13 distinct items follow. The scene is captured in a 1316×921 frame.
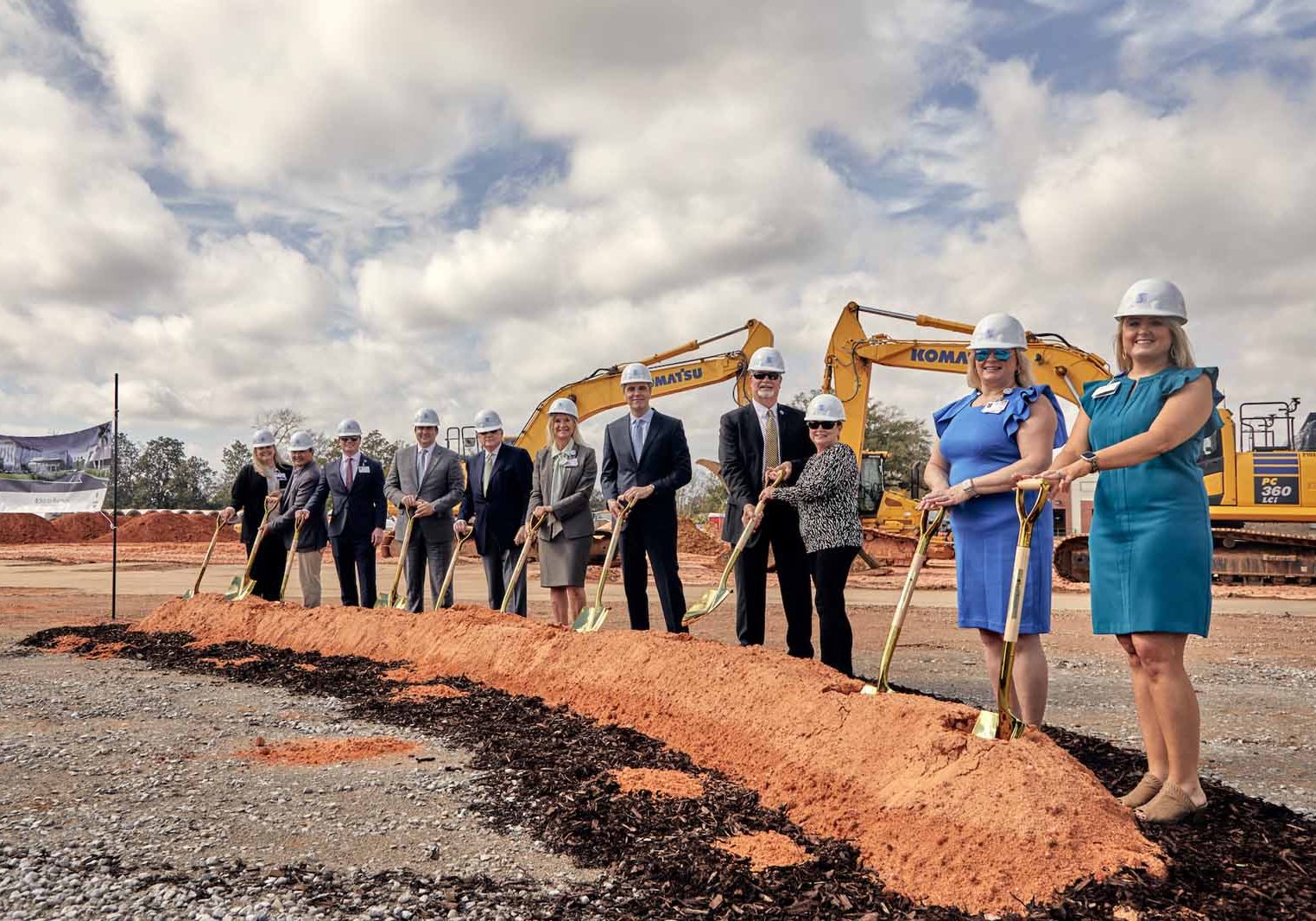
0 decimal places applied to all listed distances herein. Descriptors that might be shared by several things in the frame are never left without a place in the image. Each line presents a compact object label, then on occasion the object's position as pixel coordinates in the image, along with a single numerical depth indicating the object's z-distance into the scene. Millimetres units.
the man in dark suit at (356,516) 8852
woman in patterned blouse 5262
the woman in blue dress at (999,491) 3840
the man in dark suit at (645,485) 6629
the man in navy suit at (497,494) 8109
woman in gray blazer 7414
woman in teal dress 3242
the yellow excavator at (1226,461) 15516
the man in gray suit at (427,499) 8547
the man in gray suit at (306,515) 9062
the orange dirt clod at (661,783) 3914
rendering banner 12606
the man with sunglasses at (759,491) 5781
